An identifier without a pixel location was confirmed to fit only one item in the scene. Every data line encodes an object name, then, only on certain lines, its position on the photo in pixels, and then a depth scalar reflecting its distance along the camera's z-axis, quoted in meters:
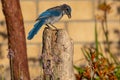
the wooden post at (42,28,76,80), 6.47
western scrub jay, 7.26
